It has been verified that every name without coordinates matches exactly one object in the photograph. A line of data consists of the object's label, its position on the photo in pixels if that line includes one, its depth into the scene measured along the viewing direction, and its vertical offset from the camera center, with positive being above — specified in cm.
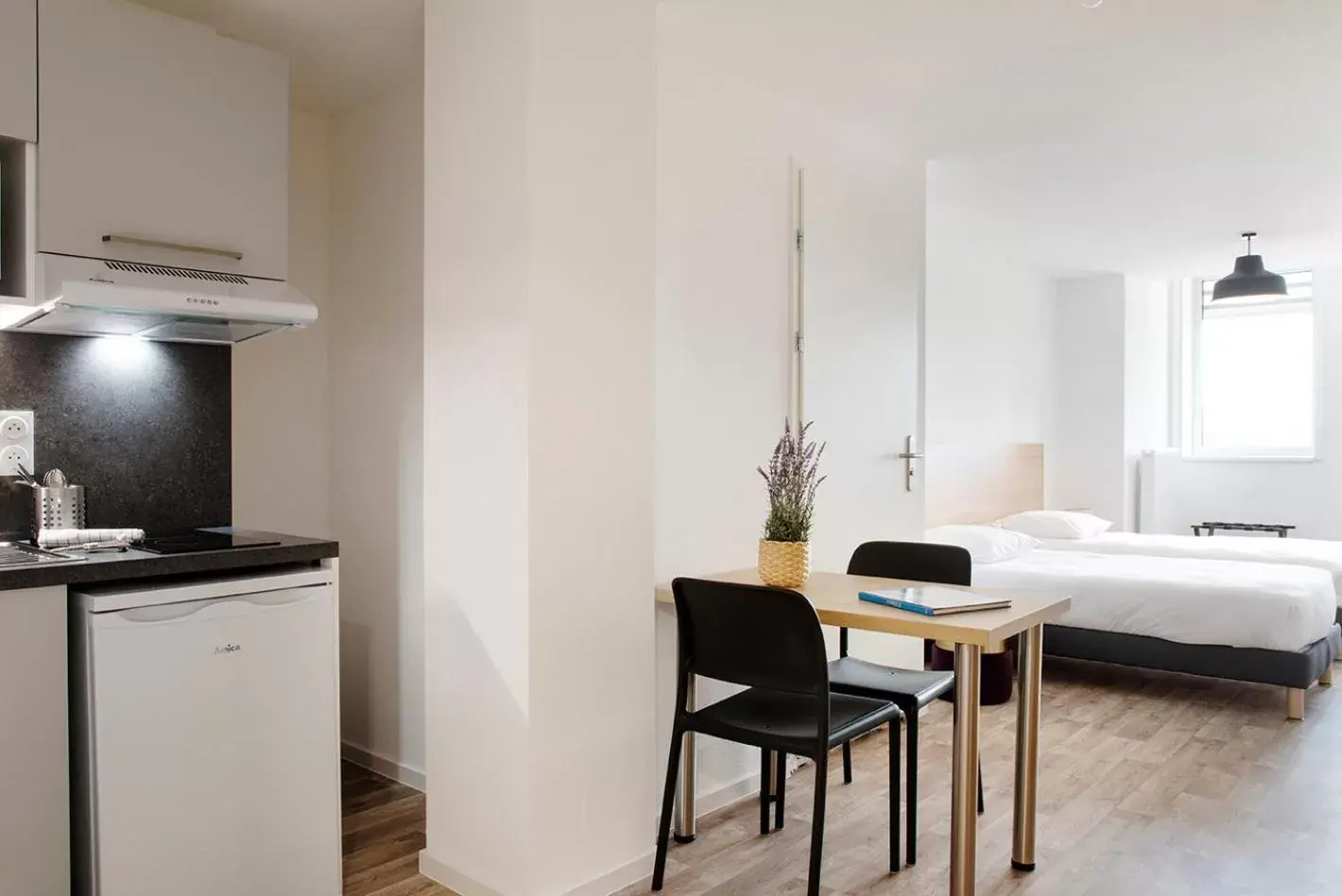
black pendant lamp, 578 +93
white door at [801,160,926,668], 362 +37
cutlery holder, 254 -18
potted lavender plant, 272 -24
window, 757 +50
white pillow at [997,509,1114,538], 608 -56
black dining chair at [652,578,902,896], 221 -57
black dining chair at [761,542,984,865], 269 -71
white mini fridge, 203 -67
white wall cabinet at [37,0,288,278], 231 +77
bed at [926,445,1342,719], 420 -81
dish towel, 248 -25
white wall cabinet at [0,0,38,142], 221 +86
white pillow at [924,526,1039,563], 519 -56
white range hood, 227 +34
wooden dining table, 223 -58
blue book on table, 234 -41
